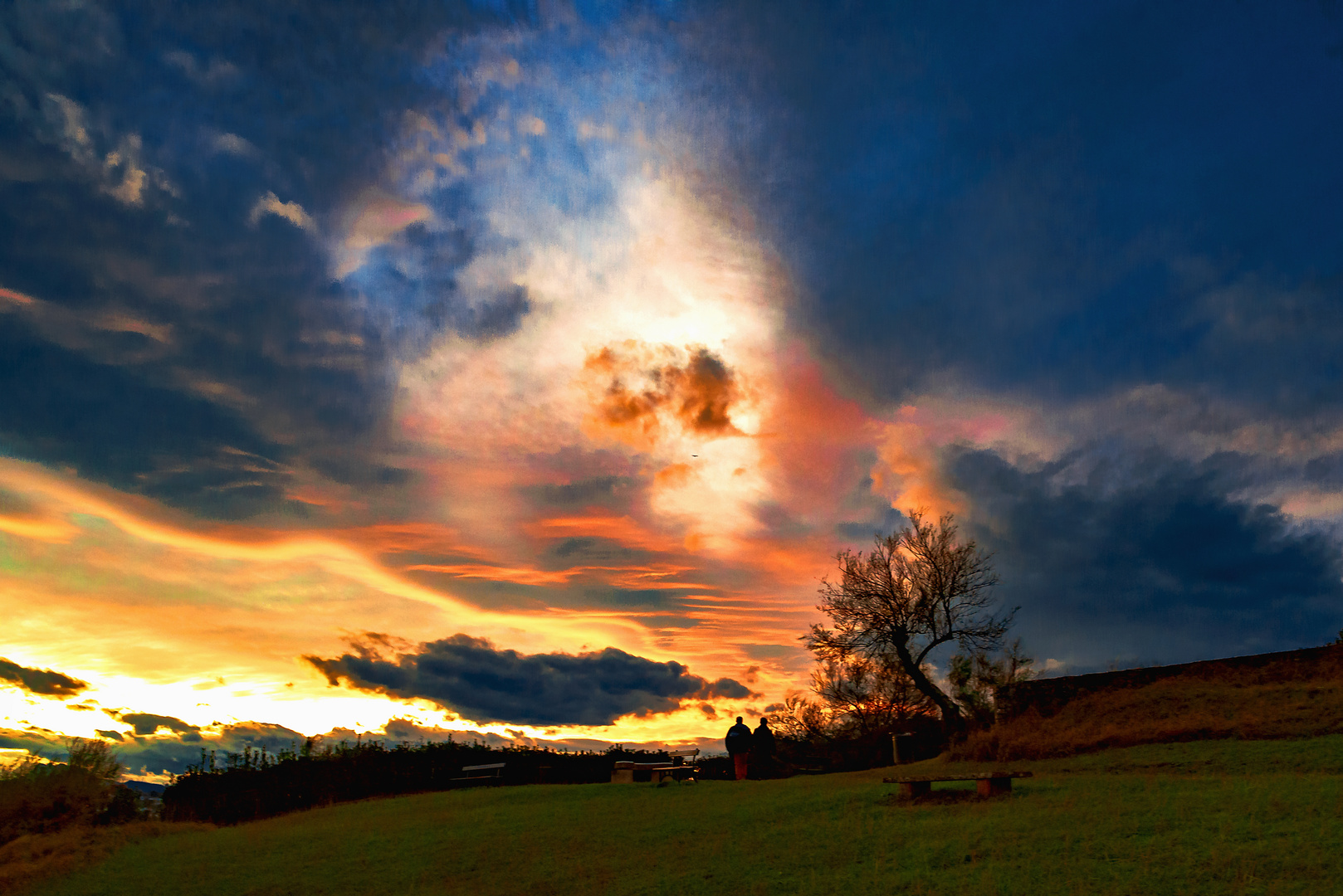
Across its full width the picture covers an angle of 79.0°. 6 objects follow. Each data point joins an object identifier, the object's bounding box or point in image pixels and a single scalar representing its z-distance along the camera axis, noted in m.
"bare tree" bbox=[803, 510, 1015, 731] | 38.31
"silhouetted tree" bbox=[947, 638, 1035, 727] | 36.66
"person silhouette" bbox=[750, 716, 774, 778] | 30.28
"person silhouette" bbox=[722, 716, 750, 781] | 26.97
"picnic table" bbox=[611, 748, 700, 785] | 26.70
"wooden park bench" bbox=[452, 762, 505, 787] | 32.97
